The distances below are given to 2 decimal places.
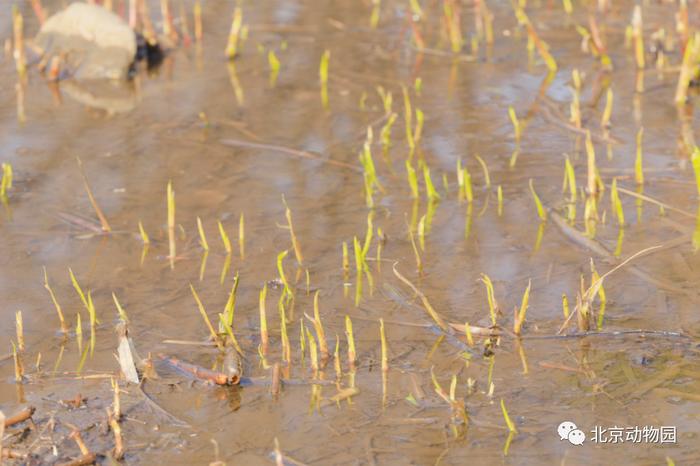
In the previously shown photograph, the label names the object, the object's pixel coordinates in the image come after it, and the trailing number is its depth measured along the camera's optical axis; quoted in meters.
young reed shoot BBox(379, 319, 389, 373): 5.86
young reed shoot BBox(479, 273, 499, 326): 6.29
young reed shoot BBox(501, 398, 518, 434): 5.26
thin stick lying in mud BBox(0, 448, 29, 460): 5.14
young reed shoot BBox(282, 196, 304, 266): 7.38
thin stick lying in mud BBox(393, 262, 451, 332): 6.39
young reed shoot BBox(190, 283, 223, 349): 6.17
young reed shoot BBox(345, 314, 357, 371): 5.96
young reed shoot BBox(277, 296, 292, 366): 6.05
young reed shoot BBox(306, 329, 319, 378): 5.88
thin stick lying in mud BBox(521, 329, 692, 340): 6.24
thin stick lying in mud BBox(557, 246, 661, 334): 6.15
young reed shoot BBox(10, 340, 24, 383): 5.90
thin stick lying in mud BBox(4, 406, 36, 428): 5.39
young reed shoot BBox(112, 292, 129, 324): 6.35
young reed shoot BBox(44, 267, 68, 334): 6.50
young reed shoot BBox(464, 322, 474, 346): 6.11
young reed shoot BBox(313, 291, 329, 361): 5.97
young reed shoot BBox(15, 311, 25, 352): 6.06
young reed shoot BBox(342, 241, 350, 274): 7.30
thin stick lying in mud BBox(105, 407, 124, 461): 5.19
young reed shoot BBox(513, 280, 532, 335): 6.19
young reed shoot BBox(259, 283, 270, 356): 6.08
